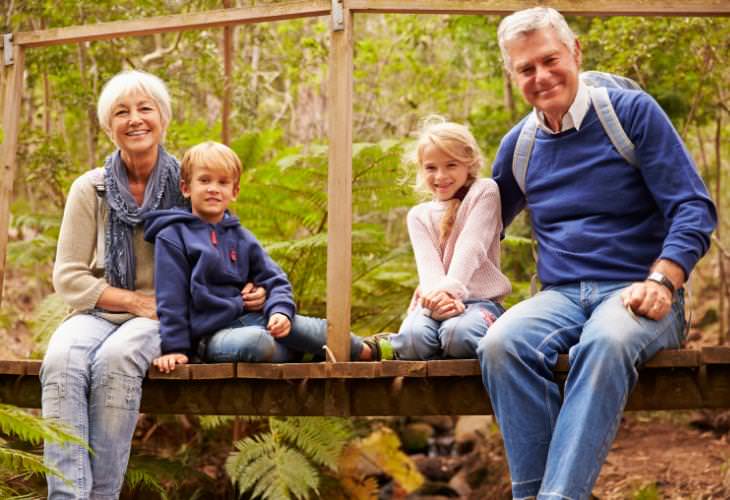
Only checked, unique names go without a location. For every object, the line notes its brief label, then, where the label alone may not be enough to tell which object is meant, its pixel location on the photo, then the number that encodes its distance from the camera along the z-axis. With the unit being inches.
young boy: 145.3
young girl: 142.3
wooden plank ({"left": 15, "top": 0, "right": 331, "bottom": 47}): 155.9
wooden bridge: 139.7
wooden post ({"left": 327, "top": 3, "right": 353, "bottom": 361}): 149.1
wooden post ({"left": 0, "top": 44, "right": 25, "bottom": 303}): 172.4
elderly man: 119.0
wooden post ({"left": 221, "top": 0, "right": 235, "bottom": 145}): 263.6
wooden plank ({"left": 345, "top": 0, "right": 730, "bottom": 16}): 147.6
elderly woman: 136.5
